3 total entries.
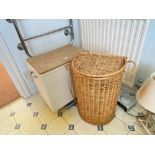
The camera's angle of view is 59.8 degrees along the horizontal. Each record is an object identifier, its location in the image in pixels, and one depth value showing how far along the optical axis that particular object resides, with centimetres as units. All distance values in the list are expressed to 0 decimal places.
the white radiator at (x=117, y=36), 102
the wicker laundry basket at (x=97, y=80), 85
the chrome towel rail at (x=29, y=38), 106
